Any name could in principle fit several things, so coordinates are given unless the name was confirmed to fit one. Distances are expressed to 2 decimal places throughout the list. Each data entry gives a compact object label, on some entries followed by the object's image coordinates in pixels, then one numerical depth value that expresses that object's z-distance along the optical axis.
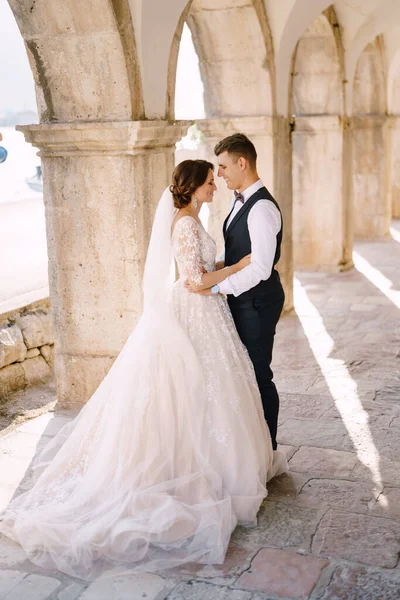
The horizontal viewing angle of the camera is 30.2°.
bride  2.95
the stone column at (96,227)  4.53
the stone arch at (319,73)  8.77
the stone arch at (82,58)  4.25
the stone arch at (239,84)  6.48
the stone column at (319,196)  9.19
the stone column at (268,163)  6.95
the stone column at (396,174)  15.16
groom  3.38
